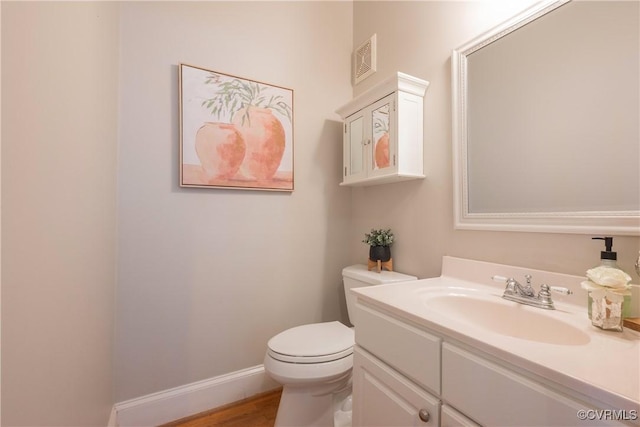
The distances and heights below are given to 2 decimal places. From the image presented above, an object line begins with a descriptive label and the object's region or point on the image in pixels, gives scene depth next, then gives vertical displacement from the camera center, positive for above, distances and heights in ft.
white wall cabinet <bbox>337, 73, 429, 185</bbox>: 4.32 +1.47
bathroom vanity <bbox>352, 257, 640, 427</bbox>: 1.55 -1.06
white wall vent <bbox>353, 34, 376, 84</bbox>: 5.66 +3.44
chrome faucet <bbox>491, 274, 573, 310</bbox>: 2.71 -0.83
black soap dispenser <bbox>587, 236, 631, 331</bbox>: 2.19 -0.40
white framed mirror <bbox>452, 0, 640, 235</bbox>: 2.52 +1.07
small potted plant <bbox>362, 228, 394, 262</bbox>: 4.95 -0.53
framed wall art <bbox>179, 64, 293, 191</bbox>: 4.60 +1.55
